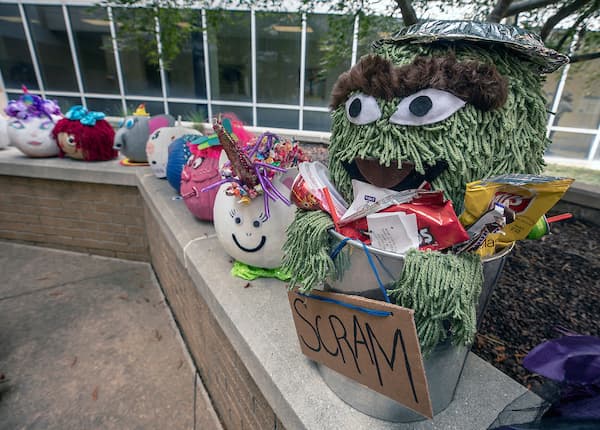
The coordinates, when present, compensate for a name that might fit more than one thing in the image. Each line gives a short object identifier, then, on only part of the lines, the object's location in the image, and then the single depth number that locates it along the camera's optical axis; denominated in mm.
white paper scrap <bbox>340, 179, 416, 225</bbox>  701
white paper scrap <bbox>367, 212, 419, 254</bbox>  670
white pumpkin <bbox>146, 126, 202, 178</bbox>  2553
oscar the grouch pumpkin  661
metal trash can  703
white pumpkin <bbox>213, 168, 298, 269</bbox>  1354
